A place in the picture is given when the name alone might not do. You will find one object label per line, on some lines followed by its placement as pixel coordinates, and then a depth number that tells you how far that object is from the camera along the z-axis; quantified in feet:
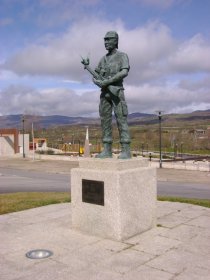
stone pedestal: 23.06
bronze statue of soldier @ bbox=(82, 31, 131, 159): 25.18
